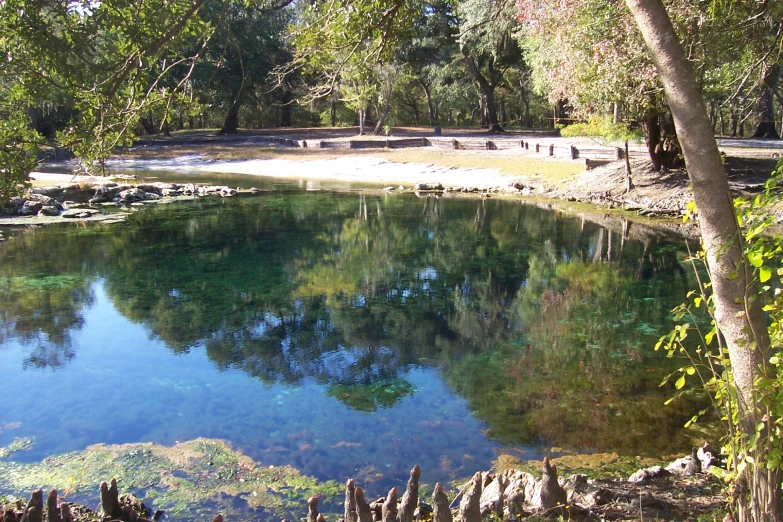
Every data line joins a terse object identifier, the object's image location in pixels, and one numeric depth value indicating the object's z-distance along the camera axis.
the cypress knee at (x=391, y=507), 4.47
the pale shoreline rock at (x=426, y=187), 29.83
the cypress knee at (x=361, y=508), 4.37
